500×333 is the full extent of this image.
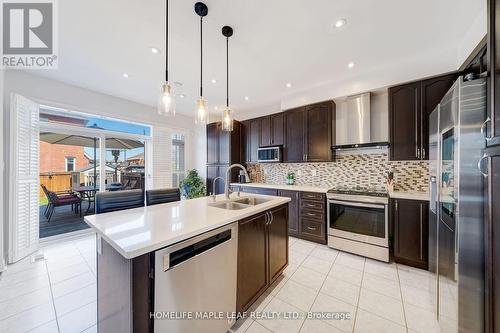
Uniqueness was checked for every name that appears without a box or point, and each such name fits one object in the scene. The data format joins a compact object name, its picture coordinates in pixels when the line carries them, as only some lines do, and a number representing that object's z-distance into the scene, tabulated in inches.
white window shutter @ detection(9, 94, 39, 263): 101.7
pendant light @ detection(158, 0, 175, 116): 65.4
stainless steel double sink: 81.8
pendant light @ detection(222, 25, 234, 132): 85.7
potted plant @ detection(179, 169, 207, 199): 193.3
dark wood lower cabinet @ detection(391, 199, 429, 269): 90.6
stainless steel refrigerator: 39.0
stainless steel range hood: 116.6
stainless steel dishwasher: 39.6
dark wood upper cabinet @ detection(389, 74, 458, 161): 94.7
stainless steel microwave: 153.7
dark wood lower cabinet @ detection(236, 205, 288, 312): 60.9
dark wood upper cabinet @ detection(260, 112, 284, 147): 155.4
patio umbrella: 132.0
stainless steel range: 100.0
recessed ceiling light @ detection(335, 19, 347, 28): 73.6
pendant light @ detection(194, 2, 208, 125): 65.2
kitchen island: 37.8
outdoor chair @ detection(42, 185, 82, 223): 139.6
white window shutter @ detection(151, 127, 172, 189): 177.5
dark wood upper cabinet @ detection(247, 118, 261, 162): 170.7
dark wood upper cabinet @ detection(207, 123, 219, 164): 188.4
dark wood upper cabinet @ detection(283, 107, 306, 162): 142.4
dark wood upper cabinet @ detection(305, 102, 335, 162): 129.4
